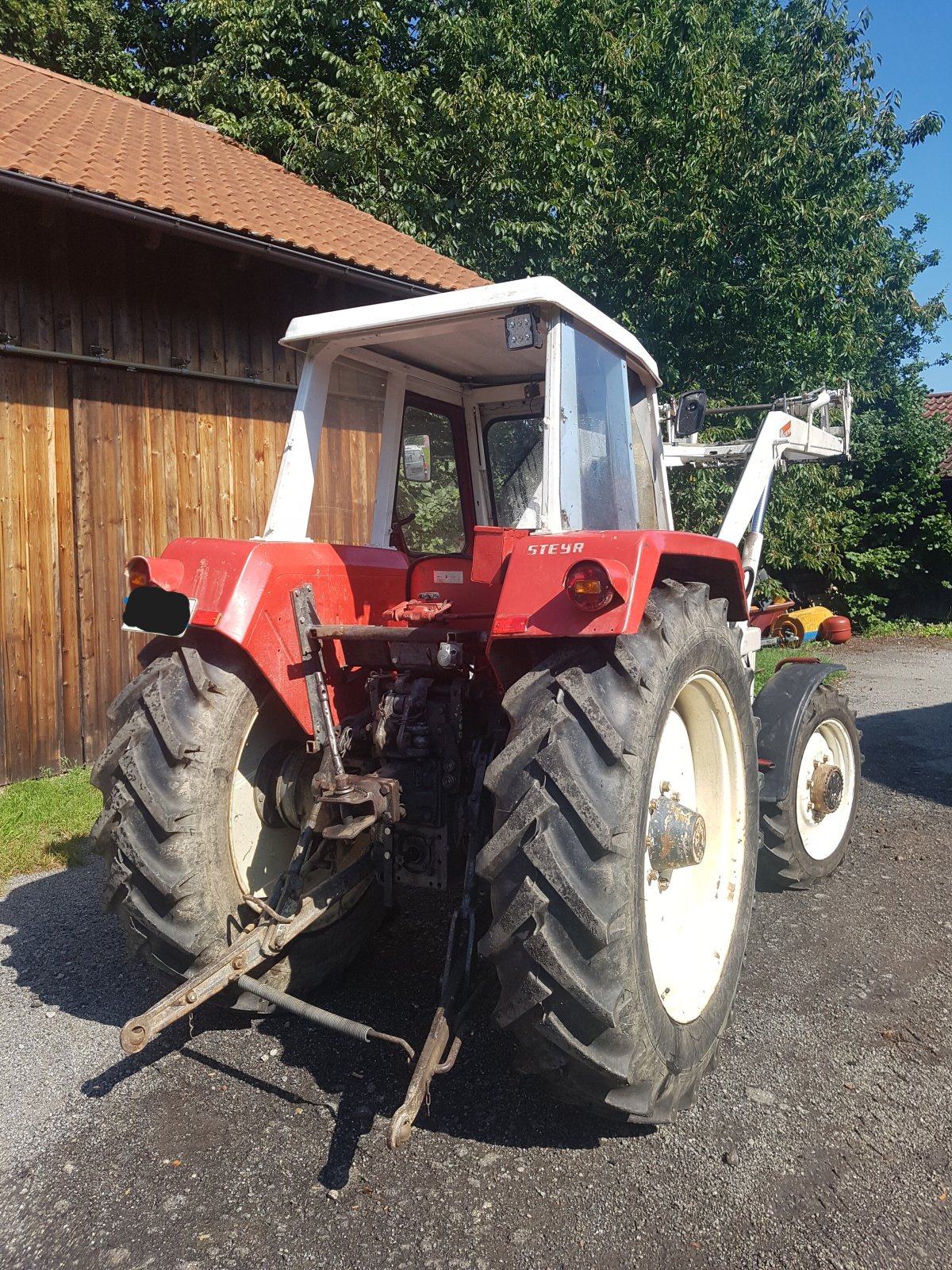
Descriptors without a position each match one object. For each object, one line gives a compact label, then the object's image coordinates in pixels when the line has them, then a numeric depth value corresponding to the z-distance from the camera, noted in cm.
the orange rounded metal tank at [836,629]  526
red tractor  223
